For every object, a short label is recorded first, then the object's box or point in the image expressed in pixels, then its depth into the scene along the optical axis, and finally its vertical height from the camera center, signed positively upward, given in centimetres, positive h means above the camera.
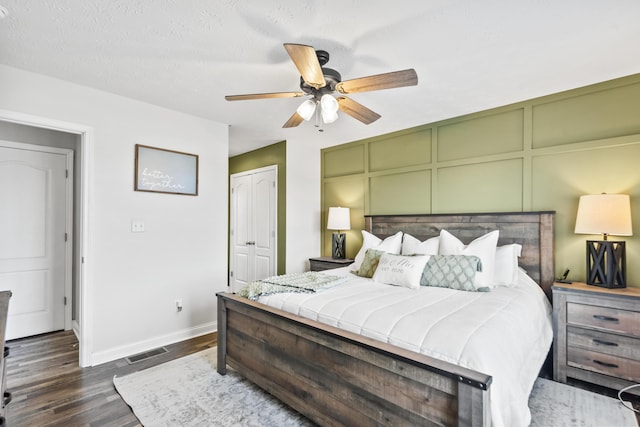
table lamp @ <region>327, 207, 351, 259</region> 417 -15
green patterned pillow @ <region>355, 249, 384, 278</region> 302 -48
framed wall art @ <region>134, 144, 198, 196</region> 311 +44
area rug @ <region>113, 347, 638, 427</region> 199 -131
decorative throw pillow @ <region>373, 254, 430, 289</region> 258 -47
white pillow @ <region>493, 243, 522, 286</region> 263 -44
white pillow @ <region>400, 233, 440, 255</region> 307 -32
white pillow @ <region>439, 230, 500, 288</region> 256 -31
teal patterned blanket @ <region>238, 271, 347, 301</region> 236 -56
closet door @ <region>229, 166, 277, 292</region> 470 -20
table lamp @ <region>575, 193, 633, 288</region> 236 -11
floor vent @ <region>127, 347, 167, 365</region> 287 -134
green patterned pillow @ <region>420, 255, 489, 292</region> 248 -47
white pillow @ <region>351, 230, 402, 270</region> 336 -34
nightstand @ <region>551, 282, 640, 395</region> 223 -89
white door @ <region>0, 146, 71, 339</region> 334 -28
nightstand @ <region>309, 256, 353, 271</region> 402 -64
